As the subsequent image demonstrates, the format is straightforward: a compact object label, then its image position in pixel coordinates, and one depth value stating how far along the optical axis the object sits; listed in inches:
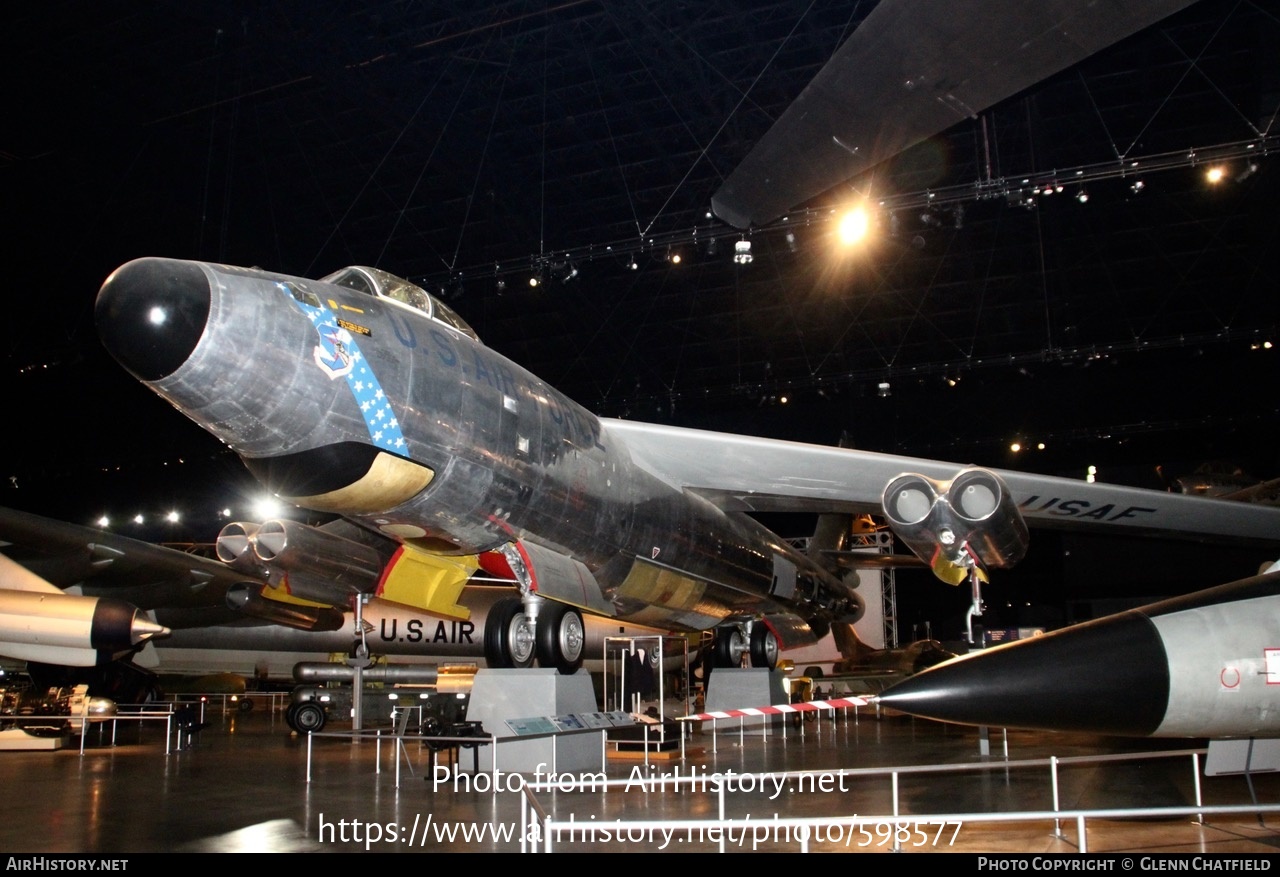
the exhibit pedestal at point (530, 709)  392.2
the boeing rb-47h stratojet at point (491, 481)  253.9
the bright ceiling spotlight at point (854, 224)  613.3
